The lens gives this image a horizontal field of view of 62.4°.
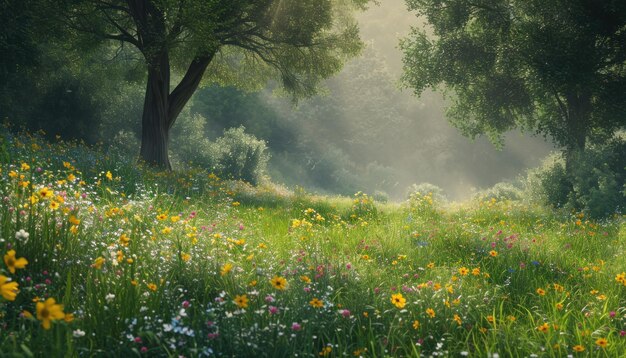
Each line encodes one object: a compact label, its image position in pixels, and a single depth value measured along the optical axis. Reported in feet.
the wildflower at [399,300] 11.53
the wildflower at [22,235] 10.12
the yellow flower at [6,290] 7.05
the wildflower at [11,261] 7.97
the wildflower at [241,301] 10.00
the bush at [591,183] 47.11
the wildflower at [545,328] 11.41
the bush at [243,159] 105.40
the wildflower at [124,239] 11.47
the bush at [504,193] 92.37
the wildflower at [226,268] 11.92
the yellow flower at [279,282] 10.57
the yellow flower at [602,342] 10.39
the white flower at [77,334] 8.77
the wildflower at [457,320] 12.36
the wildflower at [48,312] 7.07
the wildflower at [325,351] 10.71
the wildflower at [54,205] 12.96
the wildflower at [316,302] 11.12
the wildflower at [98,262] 10.30
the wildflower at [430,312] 12.40
